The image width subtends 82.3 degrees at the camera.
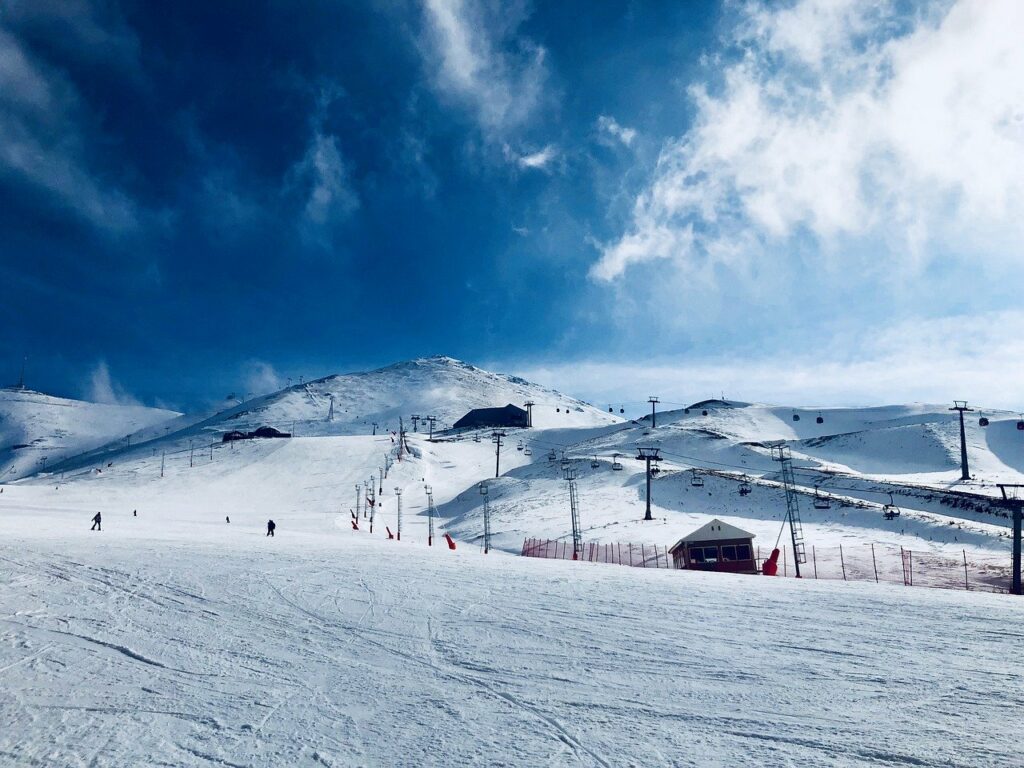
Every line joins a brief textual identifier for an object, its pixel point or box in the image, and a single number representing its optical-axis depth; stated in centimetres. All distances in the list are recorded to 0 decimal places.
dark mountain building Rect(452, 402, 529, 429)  15942
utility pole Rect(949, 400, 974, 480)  7581
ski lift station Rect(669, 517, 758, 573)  3209
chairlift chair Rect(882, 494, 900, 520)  4494
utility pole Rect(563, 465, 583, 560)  3542
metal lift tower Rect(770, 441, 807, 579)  3290
